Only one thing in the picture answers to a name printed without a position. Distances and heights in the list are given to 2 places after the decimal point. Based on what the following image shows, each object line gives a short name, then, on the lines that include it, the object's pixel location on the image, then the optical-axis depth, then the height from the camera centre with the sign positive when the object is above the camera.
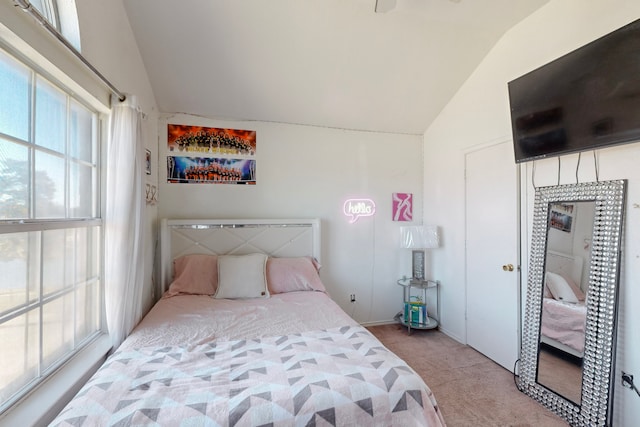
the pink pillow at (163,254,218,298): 2.51 -0.59
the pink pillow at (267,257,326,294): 2.69 -0.62
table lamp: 3.18 -0.29
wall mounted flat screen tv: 1.53 +0.72
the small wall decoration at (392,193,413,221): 3.49 +0.09
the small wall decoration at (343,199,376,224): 3.36 +0.06
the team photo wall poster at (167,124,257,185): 2.88 +0.59
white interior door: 2.44 -0.35
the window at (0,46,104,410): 1.13 -0.09
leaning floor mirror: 1.68 -0.57
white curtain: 1.72 -0.06
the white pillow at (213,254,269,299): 2.48 -0.59
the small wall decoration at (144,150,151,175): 2.42 +0.42
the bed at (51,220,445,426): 1.05 -0.74
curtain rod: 1.02 +0.73
